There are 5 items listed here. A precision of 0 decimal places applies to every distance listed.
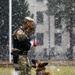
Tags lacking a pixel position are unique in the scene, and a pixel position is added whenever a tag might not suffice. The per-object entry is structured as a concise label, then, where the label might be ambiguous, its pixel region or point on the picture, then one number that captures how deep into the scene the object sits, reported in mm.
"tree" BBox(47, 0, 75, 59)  52925
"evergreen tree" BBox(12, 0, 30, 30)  49688
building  65562
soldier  8727
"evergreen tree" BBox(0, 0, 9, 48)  50344
